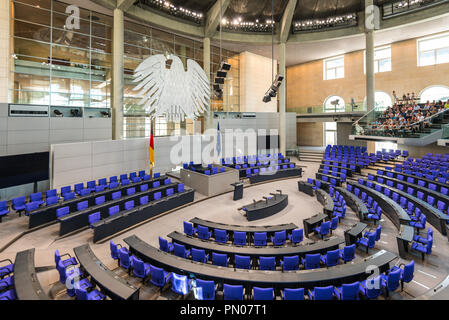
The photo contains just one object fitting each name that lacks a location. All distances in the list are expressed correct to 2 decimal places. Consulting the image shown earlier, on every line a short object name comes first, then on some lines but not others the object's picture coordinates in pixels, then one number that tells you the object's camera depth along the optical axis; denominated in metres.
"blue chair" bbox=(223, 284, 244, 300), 4.61
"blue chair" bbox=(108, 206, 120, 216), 8.76
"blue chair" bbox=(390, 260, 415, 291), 5.08
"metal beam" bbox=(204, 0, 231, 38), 17.95
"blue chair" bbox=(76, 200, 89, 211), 9.13
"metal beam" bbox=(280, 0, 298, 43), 18.75
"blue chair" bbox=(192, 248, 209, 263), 6.02
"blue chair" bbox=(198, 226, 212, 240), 7.60
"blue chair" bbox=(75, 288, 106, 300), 4.35
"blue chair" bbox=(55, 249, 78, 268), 5.80
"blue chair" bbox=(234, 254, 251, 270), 5.77
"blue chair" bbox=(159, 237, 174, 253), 6.56
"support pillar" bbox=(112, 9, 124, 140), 14.65
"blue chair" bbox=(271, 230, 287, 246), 7.30
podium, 12.36
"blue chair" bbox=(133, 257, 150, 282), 5.43
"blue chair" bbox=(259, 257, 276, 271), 5.75
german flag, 12.84
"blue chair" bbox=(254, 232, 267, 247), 7.18
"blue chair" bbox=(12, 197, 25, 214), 9.20
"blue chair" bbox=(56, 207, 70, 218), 8.52
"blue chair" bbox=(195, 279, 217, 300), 4.71
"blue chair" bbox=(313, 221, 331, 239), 7.82
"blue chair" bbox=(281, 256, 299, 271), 5.73
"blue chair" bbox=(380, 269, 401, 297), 4.91
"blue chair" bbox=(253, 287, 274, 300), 4.41
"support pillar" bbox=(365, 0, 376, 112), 19.11
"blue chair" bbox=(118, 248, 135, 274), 5.87
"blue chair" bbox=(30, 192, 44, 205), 9.87
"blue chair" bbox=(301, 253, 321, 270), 5.85
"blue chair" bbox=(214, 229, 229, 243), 7.42
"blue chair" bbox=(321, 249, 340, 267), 5.93
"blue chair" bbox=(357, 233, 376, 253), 6.89
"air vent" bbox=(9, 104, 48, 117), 11.06
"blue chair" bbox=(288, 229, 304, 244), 7.40
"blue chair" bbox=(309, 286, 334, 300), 4.44
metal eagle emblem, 16.75
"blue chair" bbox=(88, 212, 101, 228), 8.18
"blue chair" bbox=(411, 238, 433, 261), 6.41
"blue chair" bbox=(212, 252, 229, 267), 5.86
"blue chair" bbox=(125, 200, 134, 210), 9.39
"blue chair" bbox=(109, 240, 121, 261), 6.24
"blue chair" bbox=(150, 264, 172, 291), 5.11
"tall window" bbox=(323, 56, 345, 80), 25.77
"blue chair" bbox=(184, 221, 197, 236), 7.80
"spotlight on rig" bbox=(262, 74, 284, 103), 15.27
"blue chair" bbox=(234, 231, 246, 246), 7.30
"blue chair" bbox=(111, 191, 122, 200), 10.31
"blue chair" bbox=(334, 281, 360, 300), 4.54
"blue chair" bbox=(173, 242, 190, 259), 6.26
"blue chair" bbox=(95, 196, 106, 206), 9.69
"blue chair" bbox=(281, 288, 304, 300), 4.40
